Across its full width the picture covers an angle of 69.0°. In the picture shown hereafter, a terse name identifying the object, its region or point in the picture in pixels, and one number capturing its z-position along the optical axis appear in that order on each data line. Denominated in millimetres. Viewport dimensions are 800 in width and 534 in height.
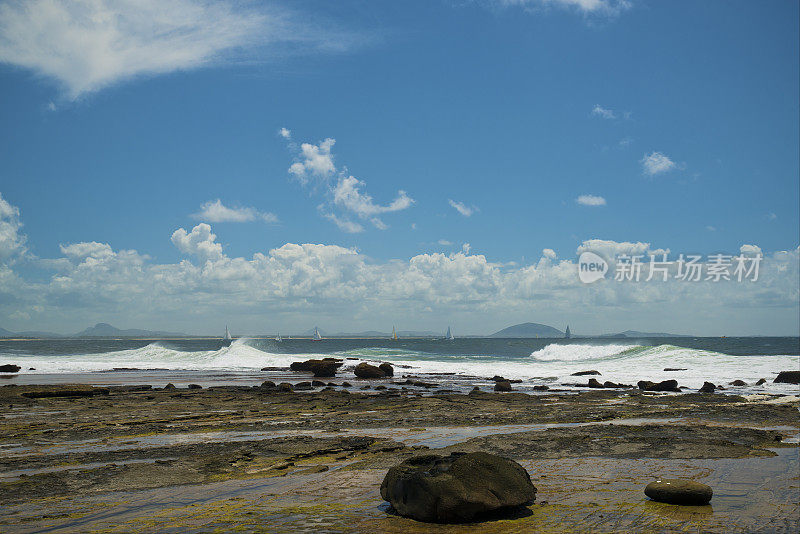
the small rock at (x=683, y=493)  7891
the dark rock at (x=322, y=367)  44094
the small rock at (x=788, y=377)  31266
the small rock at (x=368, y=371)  39594
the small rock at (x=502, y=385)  27917
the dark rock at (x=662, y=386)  28234
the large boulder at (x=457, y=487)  7152
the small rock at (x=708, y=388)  27356
